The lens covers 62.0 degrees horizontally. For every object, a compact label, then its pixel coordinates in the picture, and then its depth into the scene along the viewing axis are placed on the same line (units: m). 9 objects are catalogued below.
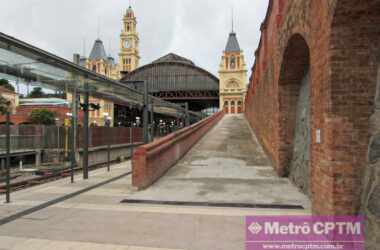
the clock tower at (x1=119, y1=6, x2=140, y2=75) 119.88
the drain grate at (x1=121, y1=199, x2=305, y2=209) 6.95
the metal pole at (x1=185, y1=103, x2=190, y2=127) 32.59
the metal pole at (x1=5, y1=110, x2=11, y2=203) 7.36
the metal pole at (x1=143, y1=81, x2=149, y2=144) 15.91
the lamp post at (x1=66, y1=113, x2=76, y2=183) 13.47
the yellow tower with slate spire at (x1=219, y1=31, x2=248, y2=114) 85.06
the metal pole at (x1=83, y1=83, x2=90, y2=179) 11.37
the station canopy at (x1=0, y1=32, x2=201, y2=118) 8.32
